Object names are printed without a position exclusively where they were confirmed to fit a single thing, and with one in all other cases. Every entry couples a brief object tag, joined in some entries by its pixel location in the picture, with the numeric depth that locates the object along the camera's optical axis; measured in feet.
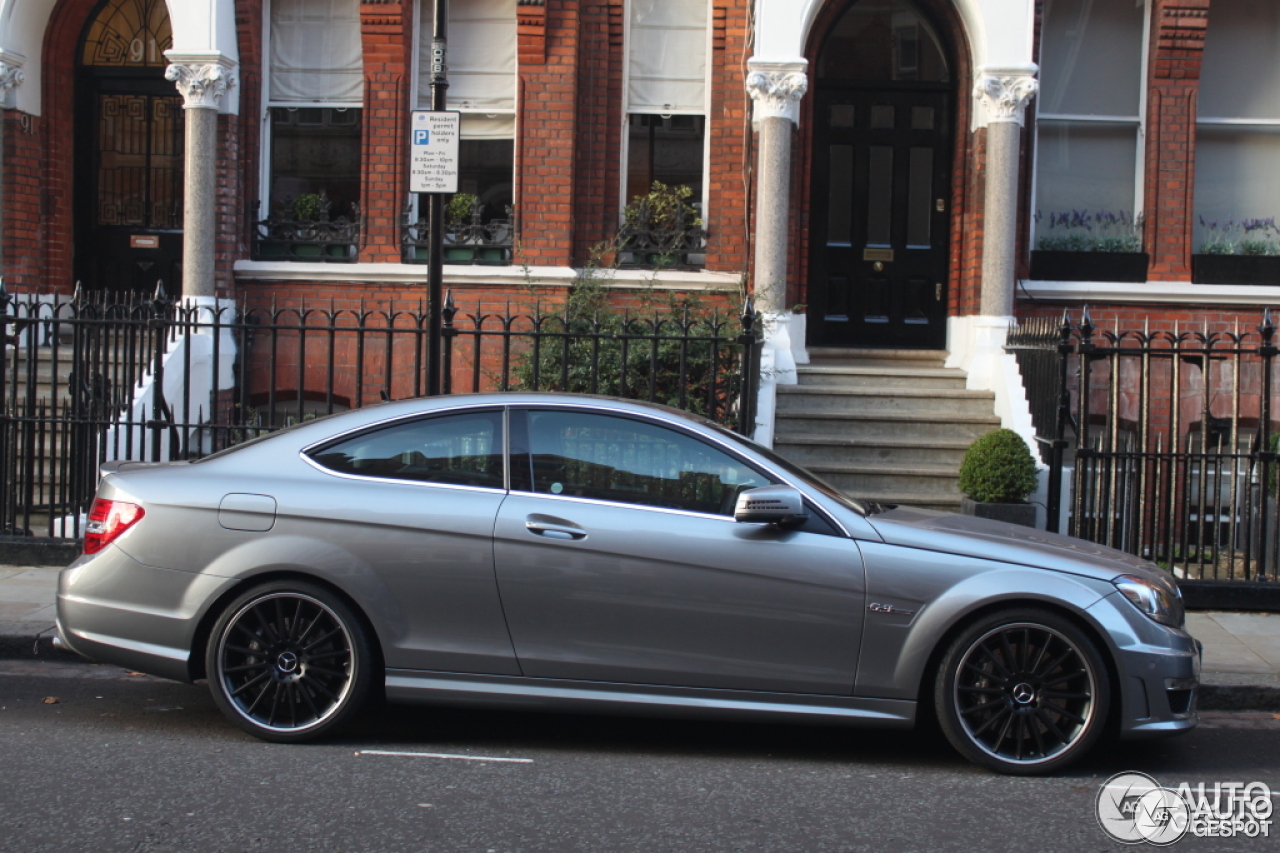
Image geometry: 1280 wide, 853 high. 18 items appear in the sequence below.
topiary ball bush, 31.07
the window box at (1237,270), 40.55
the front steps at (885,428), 33.88
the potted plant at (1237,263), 40.55
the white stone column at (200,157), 39.27
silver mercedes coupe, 16.61
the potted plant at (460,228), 41.27
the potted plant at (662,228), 41.11
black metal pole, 27.14
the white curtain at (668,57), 42.06
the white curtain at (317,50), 42.27
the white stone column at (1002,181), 37.73
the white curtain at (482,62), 41.73
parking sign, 26.68
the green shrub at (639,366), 32.94
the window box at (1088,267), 40.60
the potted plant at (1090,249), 40.60
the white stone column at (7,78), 40.11
